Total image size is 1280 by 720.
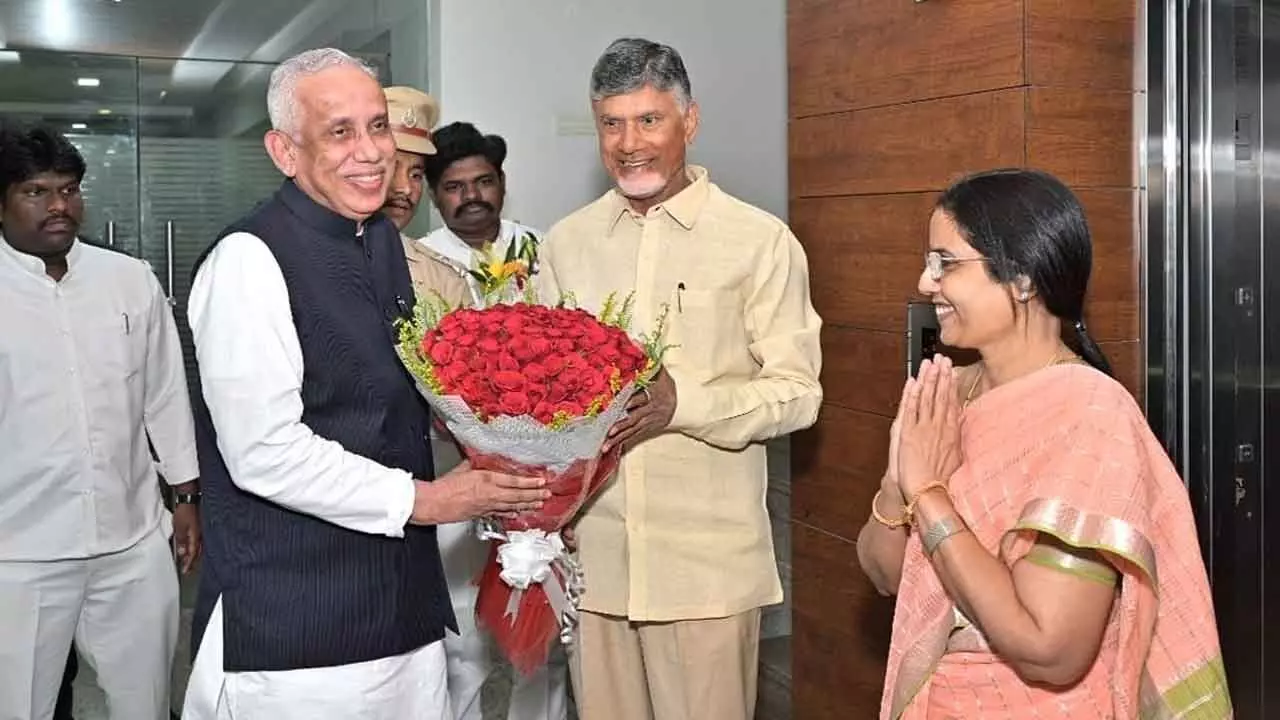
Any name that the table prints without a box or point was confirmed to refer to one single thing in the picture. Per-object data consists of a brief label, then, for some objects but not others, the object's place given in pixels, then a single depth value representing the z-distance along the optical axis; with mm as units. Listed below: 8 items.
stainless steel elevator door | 3334
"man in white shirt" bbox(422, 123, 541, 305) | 4324
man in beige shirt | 2971
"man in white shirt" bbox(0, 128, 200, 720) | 3699
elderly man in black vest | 2326
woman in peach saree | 1938
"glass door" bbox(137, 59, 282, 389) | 5555
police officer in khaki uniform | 3367
